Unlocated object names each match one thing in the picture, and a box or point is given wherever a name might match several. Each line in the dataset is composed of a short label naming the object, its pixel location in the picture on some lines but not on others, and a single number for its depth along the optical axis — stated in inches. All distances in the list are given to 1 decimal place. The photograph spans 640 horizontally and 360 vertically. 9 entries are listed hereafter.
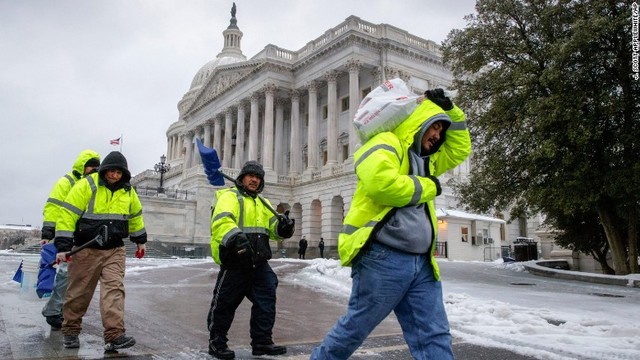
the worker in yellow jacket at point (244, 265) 198.4
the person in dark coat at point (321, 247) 1322.6
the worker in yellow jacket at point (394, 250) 126.5
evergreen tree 580.4
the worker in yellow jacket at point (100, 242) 201.2
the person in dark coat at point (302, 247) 1348.4
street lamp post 1862.7
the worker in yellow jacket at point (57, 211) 250.4
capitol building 1435.8
